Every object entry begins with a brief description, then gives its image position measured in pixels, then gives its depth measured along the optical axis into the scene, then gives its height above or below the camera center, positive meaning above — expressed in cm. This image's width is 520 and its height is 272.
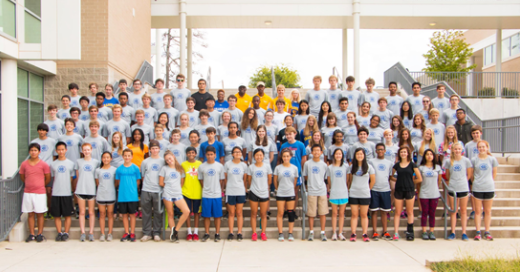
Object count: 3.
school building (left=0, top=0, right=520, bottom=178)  948 +339
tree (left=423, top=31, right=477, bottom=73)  2130 +419
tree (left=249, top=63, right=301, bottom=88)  3588 +511
